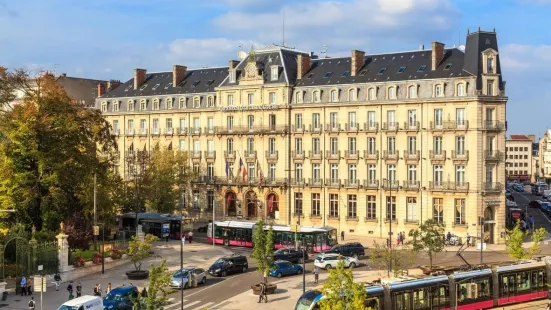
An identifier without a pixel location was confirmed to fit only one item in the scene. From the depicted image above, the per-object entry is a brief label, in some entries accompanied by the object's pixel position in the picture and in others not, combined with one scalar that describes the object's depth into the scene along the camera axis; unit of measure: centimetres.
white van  3700
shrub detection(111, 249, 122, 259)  5704
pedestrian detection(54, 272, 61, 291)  4774
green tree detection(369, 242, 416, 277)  4638
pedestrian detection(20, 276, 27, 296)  4553
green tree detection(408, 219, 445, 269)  5122
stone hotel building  6794
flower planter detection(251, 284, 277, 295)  4522
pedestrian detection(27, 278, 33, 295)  4588
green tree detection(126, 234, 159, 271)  5047
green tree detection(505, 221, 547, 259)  4922
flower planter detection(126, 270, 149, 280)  5106
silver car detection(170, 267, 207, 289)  4662
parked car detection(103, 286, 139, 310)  4091
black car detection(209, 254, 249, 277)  5241
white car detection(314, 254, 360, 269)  5356
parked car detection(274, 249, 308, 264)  5630
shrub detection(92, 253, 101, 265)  5453
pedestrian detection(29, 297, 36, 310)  4012
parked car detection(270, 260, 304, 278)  5166
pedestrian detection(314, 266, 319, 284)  4911
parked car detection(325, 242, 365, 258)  5862
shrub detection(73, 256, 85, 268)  5241
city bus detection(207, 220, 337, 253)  6284
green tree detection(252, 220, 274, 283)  4609
